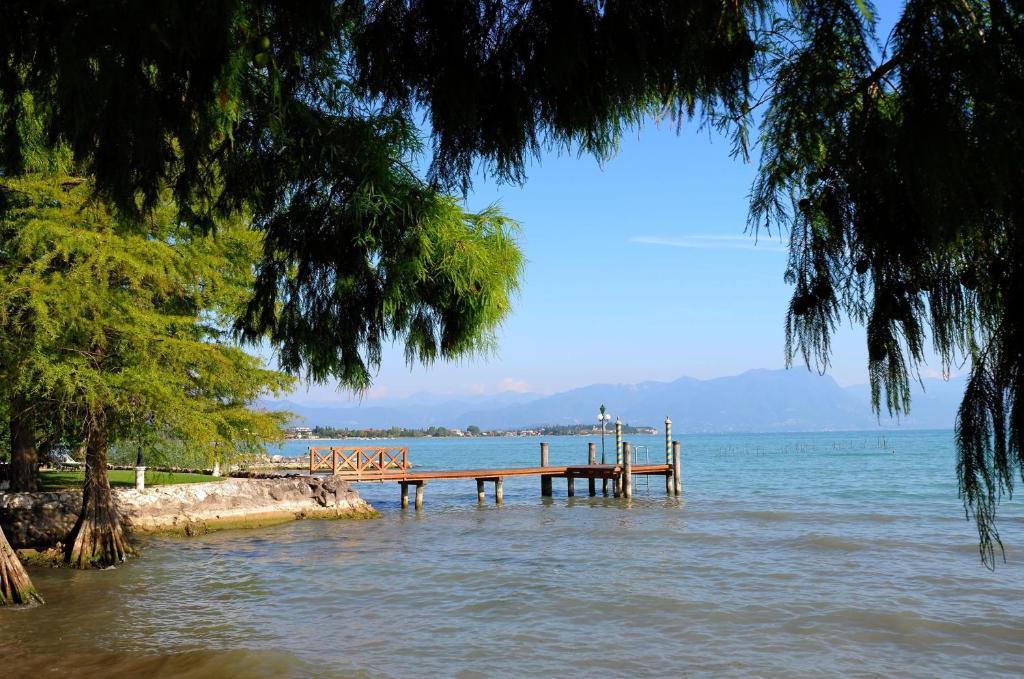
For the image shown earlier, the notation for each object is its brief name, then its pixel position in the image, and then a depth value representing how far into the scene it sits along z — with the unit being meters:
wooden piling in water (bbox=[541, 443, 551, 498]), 39.44
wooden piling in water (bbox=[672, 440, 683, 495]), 40.82
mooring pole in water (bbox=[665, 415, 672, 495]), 41.09
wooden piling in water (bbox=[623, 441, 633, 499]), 37.73
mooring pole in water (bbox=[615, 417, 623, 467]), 40.22
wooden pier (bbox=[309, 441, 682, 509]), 34.28
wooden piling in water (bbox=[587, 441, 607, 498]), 39.69
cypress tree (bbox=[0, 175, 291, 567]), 15.54
